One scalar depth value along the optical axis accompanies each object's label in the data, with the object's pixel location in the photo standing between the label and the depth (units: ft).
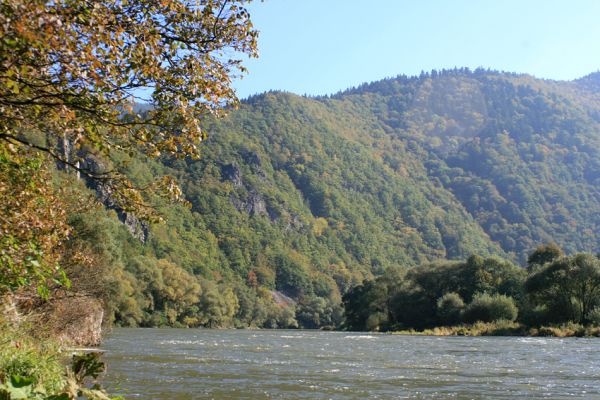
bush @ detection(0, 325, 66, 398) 43.21
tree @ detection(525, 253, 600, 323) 237.86
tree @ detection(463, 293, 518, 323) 263.49
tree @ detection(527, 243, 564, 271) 305.53
